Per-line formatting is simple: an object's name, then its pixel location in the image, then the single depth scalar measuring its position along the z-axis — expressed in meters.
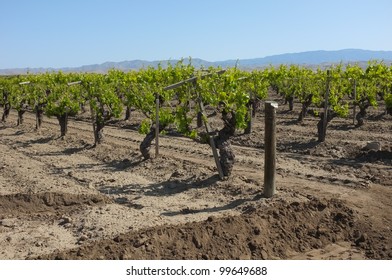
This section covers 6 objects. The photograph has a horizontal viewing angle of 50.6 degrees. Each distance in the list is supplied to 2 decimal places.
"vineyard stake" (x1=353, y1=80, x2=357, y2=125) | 17.63
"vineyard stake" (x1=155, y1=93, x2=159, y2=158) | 11.70
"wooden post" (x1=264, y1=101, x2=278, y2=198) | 7.88
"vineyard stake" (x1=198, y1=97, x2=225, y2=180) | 9.35
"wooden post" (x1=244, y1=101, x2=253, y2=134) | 16.29
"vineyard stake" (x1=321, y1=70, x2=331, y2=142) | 14.09
